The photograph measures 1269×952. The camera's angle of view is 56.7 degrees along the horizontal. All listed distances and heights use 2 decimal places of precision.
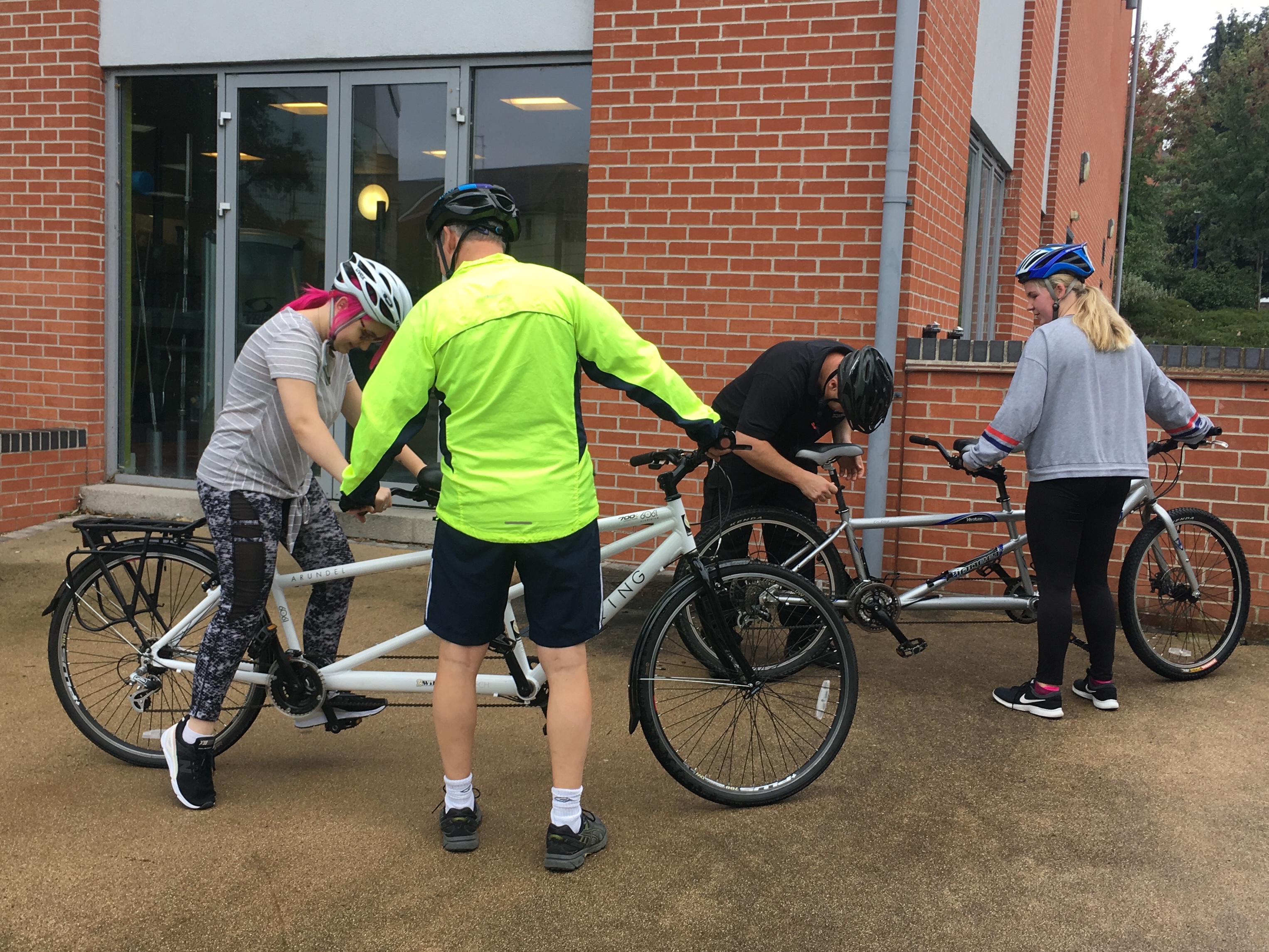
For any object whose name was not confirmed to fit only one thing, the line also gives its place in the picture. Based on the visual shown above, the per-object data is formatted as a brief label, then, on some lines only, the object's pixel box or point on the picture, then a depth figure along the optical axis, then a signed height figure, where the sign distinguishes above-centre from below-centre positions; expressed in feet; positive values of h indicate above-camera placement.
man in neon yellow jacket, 10.44 -0.84
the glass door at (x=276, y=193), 25.44 +3.26
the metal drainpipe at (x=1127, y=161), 65.77 +12.22
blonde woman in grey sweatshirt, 14.99 -0.88
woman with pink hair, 12.02 -1.12
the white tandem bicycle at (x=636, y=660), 12.10 -3.33
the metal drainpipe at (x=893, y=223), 20.04 +2.49
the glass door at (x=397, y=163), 24.56 +3.89
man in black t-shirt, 15.94 -0.68
